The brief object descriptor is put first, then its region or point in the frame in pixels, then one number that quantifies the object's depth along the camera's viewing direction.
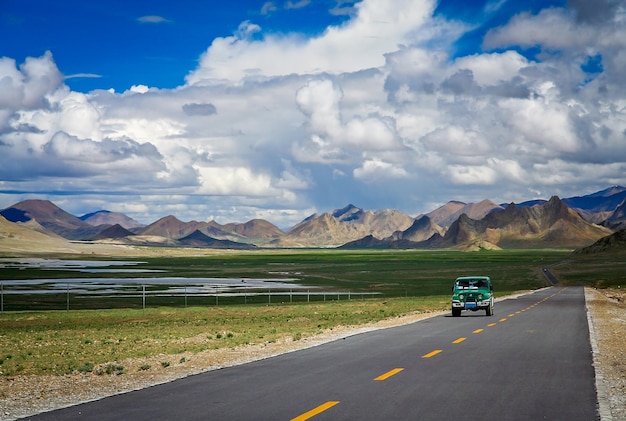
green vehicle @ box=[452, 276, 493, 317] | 42.62
